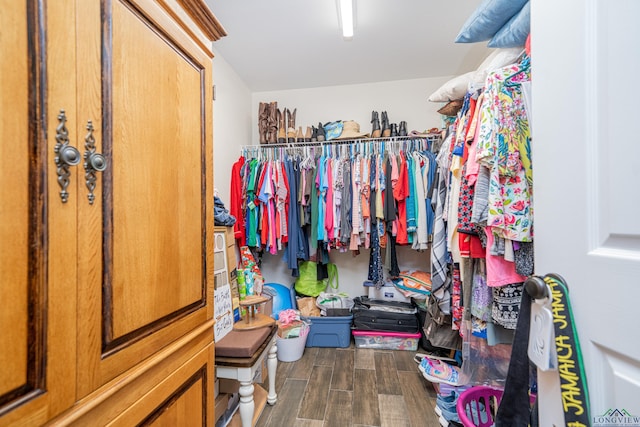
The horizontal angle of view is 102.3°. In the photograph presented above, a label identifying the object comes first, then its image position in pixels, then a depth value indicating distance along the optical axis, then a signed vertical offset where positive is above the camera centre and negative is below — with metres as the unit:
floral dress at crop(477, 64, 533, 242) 0.95 +0.20
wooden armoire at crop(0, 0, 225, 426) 0.36 +0.00
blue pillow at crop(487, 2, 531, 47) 1.00 +0.75
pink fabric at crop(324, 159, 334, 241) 2.26 +0.02
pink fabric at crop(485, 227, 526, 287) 1.04 -0.24
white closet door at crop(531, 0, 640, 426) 0.40 +0.04
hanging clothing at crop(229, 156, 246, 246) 2.34 +0.14
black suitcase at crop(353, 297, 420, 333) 2.27 -0.94
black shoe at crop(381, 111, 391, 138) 2.48 +0.85
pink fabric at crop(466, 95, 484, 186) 1.10 +0.24
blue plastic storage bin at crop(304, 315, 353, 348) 2.33 -1.07
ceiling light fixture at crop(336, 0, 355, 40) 1.53 +1.24
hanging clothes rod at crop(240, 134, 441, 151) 2.41 +0.70
